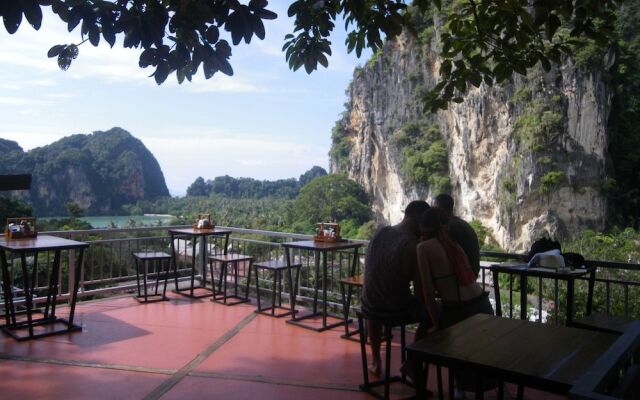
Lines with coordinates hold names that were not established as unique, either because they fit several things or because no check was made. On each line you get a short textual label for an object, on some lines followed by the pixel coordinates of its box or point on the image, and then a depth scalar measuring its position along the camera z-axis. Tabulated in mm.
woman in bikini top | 2734
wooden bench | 978
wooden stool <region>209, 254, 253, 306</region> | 5770
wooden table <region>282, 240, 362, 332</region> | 4773
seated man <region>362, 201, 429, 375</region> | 3051
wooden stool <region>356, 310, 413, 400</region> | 3026
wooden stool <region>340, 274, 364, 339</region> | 4215
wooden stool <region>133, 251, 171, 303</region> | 5801
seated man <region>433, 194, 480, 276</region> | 3355
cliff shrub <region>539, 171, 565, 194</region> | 30000
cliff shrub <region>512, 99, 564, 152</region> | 30219
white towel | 3280
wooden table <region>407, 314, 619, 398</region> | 1554
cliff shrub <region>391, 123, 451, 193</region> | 39844
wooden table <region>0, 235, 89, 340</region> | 4320
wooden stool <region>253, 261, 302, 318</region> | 5152
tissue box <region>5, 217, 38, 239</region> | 4828
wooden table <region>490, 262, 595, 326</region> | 3162
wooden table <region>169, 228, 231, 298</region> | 6258
